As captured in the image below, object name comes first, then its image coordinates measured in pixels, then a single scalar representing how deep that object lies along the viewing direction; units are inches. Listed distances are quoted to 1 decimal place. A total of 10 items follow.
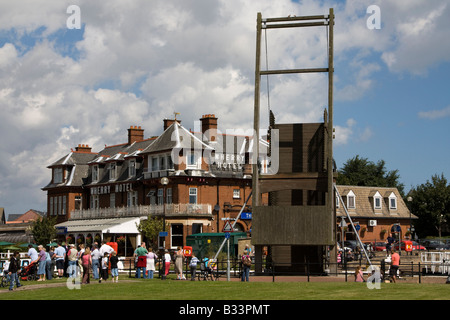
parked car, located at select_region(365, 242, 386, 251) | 2254.2
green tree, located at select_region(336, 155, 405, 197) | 3951.8
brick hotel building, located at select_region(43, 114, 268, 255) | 2338.8
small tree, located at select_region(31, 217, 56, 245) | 2594.0
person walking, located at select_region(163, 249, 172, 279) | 1275.8
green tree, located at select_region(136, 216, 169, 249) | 2239.2
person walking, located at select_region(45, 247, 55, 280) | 1258.6
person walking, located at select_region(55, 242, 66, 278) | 1311.5
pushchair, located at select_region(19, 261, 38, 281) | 1252.5
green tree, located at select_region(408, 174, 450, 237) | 3112.7
